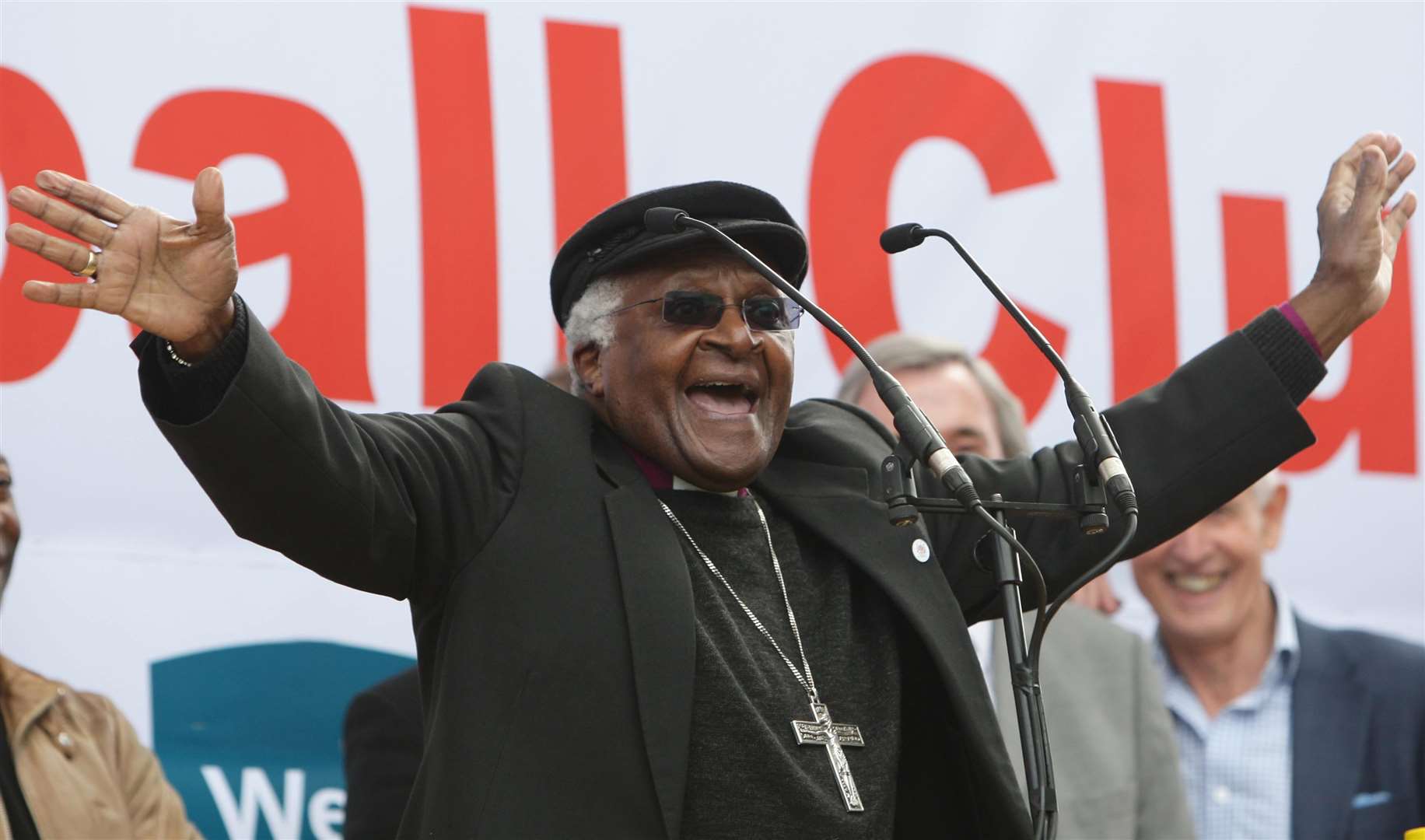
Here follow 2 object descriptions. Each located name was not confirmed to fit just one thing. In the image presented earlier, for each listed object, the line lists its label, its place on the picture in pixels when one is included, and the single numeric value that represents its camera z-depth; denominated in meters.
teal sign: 7.75
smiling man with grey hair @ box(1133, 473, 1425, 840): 8.77
